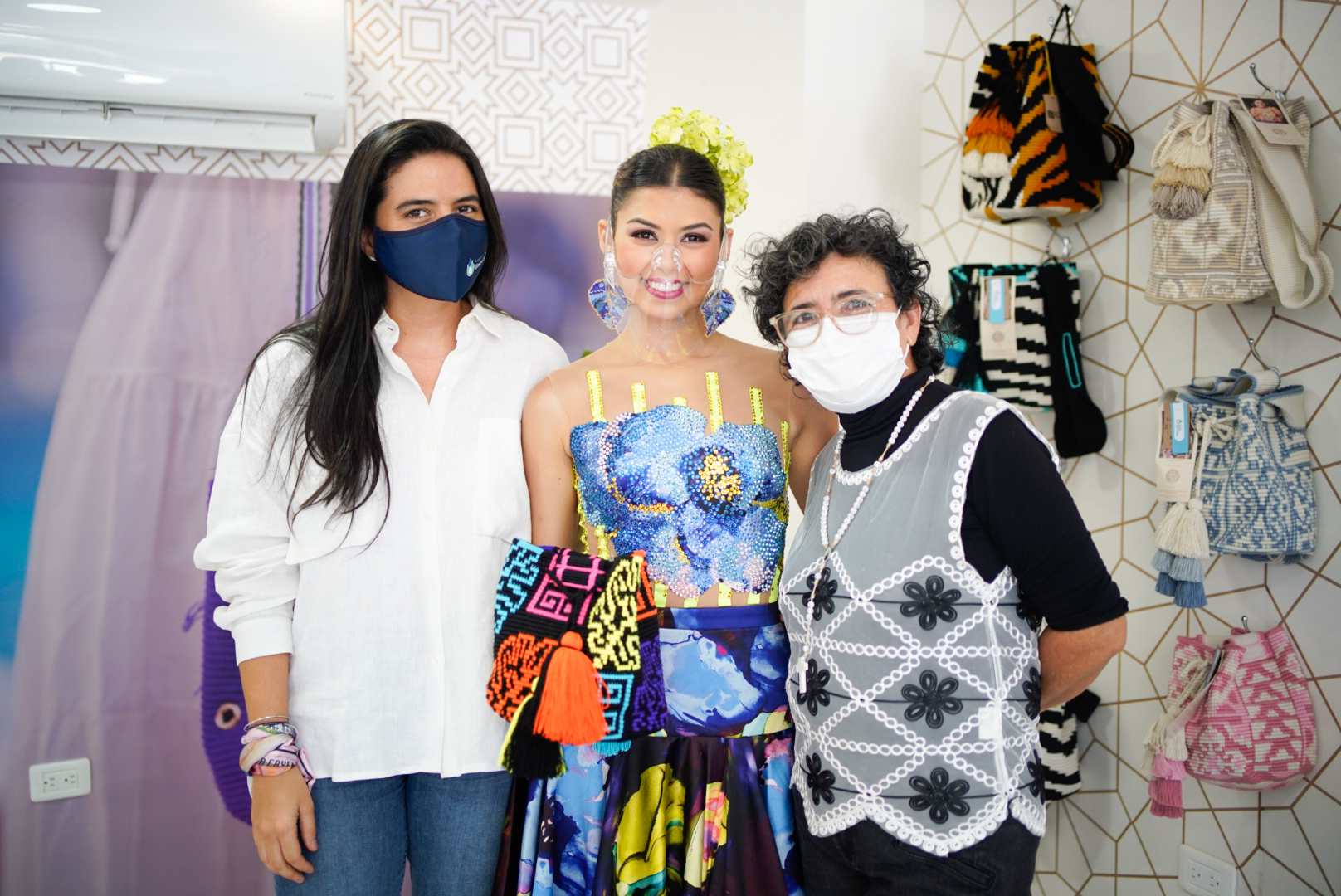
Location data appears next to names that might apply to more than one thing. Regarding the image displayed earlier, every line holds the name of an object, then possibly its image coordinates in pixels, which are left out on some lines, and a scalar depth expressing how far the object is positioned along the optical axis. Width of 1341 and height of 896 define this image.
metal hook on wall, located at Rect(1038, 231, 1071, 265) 2.53
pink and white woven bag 1.97
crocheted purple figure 2.79
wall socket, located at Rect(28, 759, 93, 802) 2.67
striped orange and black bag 2.34
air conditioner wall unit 2.44
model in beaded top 1.58
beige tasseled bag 1.92
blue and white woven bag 1.96
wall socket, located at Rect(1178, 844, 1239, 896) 2.16
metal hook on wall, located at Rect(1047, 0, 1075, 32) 2.48
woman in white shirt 1.54
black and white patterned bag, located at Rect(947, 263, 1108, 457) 2.46
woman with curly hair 1.29
